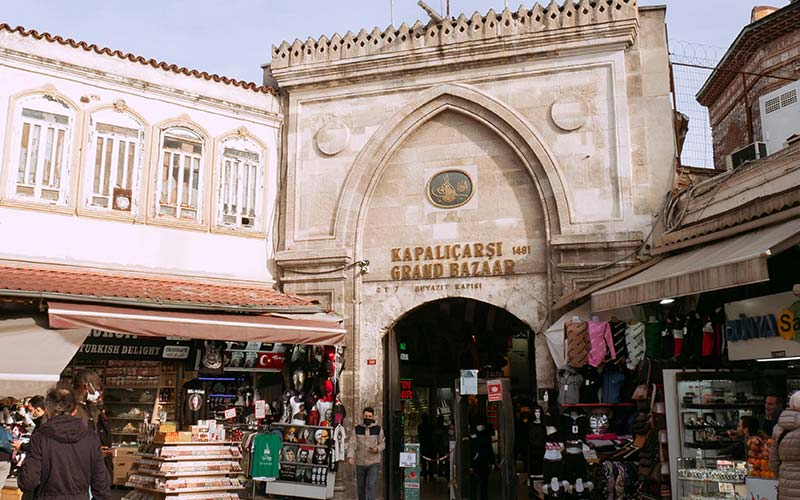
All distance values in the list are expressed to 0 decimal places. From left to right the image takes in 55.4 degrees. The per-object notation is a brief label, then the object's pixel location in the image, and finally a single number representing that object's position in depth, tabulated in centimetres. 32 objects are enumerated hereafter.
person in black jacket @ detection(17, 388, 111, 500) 511
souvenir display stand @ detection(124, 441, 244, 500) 865
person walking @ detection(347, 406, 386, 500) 1063
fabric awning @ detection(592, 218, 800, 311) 715
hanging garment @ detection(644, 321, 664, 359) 965
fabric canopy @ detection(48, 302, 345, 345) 992
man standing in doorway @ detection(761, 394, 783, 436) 771
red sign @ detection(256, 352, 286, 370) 1334
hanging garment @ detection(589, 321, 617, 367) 1037
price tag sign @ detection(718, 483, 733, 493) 737
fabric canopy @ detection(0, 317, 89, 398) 874
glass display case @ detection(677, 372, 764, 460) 870
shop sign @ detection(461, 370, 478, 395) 1148
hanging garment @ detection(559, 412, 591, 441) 1000
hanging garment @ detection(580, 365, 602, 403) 1059
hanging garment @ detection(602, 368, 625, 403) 1028
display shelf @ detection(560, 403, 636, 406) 1014
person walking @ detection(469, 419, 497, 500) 1198
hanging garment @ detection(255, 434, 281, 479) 1187
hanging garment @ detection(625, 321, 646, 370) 1021
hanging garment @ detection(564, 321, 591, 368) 1056
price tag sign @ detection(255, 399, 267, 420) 1301
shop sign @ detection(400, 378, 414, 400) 1509
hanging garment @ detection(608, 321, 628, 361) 1046
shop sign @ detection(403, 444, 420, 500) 1104
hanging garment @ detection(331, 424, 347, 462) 1184
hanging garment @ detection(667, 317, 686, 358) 937
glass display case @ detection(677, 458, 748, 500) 736
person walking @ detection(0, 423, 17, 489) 847
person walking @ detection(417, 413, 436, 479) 1552
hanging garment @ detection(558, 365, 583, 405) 1066
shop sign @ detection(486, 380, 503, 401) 1155
